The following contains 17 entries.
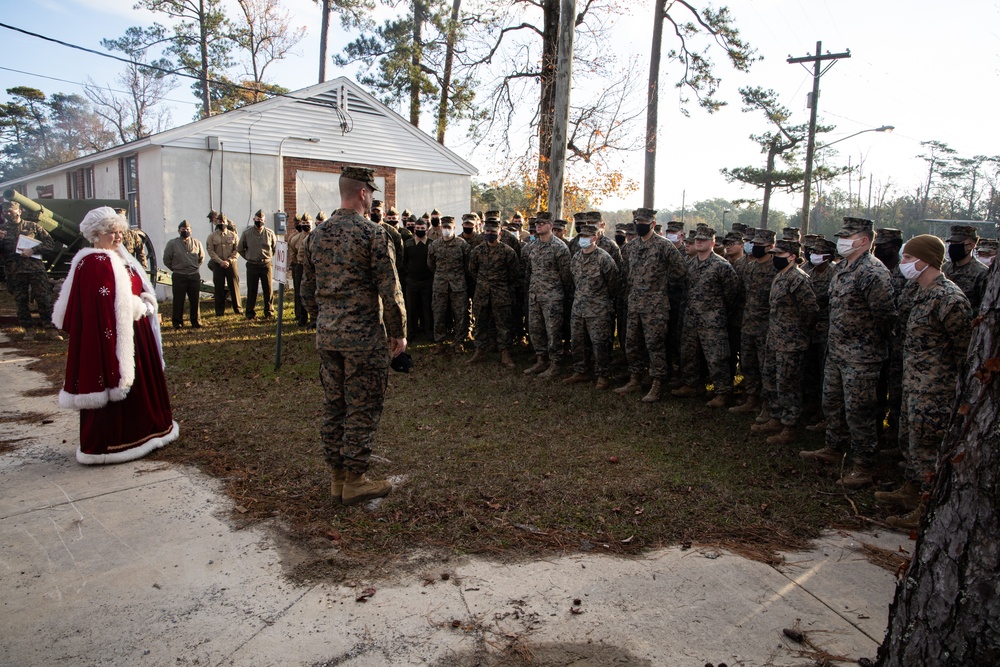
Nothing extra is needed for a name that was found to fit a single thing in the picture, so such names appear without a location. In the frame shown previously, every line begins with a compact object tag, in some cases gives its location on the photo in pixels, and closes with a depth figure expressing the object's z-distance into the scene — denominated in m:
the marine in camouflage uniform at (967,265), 5.66
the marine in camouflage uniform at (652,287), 7.73
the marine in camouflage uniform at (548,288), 8.83
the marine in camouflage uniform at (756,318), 6.94
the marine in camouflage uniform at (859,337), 5.25
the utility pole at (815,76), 23.23
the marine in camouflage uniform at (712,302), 7.32
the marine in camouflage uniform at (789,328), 6.14
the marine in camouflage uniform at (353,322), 4.38
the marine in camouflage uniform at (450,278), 10.27
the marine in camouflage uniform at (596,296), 8.23
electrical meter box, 16.44
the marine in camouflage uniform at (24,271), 11.18
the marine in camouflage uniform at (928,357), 4.45
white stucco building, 16.70
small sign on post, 9.02
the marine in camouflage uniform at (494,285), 9.64
